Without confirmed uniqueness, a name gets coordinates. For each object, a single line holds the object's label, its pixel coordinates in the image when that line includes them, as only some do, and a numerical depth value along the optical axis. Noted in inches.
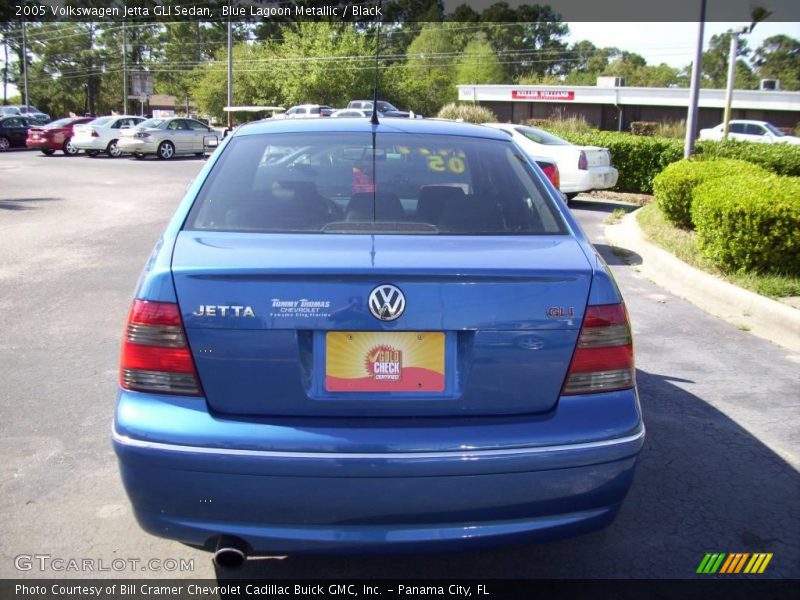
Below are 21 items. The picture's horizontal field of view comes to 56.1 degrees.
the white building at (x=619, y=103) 1870.1
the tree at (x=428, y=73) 2596.0
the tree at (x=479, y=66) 3560.5
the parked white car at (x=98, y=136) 1093.1
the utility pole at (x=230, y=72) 1416.2
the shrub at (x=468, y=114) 1363.2
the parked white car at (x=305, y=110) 1109.7
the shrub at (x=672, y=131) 1378.0
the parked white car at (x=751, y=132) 1141.7
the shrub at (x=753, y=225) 268.5
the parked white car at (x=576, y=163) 546.6
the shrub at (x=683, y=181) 363.3
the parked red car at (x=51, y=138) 1120.2
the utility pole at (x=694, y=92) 500.8
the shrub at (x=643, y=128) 1625.1
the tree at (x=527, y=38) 4010.8
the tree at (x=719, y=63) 3750.0
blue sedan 92.7
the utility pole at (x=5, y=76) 3278.8
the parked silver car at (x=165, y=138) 1059.9
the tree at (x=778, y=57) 3889.0
